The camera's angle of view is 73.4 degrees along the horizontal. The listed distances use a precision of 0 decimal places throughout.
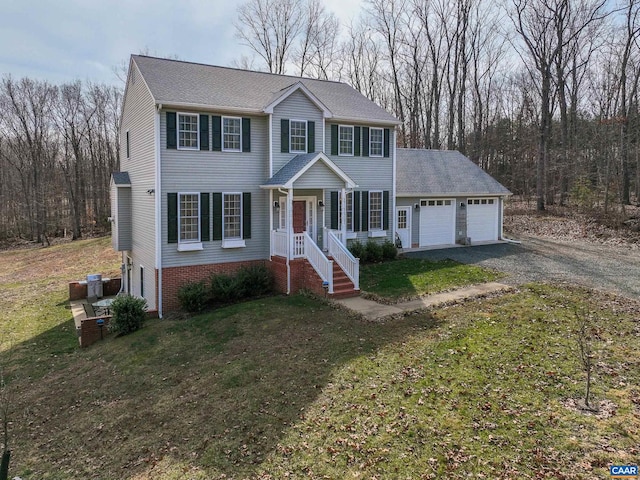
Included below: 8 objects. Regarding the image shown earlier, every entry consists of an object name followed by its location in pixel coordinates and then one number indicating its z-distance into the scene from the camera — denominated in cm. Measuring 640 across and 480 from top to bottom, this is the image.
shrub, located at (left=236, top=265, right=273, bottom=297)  1470
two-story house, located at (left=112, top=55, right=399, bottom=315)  1405
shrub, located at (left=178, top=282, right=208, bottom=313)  1385
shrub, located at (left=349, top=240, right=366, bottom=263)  1720
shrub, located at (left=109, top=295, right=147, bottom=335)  1315
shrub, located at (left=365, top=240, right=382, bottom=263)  1747
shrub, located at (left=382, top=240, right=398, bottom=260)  1789
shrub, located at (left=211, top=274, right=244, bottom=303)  1430
